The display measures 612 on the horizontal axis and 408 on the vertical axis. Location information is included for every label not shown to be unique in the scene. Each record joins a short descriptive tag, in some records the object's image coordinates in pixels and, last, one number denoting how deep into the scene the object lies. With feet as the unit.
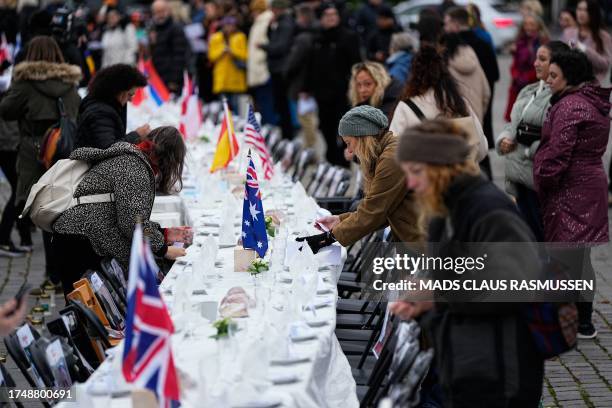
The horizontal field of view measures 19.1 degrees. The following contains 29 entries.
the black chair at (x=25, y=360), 27.67
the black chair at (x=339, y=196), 53.03
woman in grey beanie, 34.65
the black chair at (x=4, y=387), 26.90
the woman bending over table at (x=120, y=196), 35.95
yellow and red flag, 53.31
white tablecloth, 24.66
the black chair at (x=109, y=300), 34.16
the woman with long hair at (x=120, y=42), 101.29
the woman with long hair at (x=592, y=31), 59.90
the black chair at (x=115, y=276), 35.97
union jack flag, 23.32
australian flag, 36.23
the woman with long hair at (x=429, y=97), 43.17
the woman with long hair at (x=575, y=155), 39.30
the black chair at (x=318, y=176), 57.63
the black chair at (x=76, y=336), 30.53
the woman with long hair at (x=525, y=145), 43.01
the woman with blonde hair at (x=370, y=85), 48.67
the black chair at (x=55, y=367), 27.75
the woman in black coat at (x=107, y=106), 40.97
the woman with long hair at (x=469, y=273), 22.92
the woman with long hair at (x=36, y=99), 51.25
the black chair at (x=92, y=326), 30.96
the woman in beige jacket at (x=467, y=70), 55.17
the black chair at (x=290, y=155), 64.70
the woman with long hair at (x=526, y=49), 65.67
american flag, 51.41
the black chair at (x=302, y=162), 61.71
